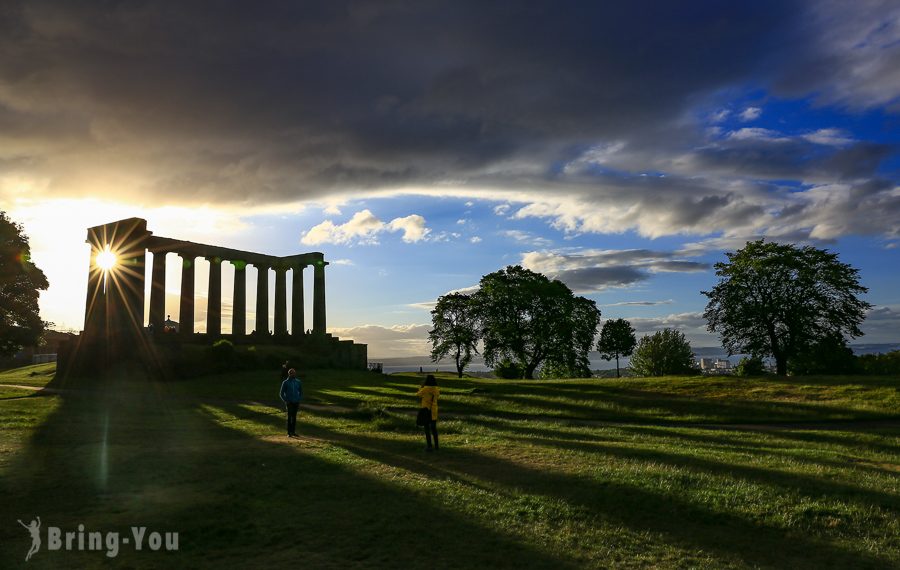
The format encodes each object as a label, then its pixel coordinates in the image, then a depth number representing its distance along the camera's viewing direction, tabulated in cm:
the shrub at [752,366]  5759
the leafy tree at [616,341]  8112
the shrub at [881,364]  5100
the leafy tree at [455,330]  7669
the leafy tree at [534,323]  6731
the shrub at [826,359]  4781
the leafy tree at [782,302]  4847
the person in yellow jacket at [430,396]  1725
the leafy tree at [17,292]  4178
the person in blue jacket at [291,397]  2034
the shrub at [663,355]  7494
